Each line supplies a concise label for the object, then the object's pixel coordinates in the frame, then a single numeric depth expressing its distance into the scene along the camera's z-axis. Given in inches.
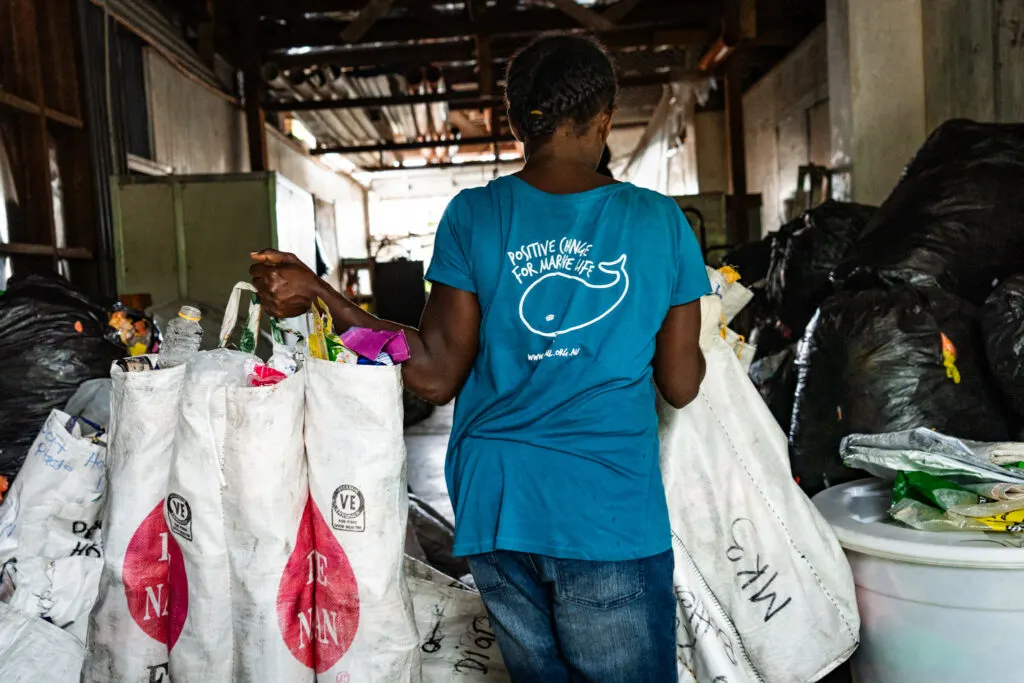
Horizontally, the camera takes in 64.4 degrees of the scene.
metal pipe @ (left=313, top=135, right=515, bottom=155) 354.6
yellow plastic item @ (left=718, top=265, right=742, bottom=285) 65.7
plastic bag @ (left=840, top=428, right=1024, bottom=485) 59.0
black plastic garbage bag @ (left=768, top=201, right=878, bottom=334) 110.6
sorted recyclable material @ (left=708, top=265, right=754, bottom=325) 65.6
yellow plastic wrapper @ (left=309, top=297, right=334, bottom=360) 46.1
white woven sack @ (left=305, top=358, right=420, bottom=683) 44.5
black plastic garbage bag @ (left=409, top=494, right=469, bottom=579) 106.2
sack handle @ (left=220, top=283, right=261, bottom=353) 50.8
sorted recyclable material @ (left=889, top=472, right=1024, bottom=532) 57.7
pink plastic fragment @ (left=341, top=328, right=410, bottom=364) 45.2
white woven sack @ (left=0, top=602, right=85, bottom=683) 56.1
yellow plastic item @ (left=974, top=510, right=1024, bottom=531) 56.9
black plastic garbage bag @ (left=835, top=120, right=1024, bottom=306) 87.7
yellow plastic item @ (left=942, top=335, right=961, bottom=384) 78.2
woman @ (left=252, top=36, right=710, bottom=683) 42.6
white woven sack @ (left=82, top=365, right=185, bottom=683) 48.1
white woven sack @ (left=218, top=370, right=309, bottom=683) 44.7
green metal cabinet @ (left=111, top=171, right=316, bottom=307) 184.4
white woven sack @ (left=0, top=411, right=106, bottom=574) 59.8
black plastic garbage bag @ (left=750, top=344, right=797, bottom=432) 96.3
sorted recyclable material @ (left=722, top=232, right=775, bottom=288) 140.6
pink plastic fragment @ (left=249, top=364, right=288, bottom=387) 46.1
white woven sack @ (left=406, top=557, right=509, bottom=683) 65.5
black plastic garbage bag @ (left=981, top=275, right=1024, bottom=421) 73.6
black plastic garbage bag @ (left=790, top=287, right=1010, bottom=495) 77.9
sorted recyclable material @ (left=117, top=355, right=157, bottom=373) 48.4
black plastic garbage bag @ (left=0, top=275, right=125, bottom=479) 85.5
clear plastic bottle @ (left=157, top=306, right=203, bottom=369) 51.0
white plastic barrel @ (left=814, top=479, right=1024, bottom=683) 54.2
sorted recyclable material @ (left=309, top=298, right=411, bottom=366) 45.2
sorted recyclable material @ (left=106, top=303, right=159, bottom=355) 72.0
